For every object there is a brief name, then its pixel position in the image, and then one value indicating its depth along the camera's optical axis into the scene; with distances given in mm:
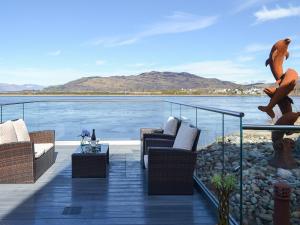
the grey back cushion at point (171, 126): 3336
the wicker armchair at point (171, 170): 2429
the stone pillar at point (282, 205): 1646
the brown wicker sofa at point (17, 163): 2768
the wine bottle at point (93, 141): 3182
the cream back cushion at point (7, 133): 2970
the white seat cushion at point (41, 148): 3006
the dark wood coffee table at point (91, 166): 2942
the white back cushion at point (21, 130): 3195
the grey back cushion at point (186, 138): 2464
